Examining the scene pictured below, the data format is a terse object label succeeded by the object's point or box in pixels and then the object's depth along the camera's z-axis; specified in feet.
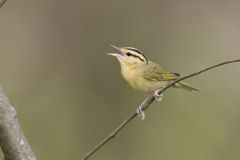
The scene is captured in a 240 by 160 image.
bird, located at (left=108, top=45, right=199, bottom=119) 29.07
